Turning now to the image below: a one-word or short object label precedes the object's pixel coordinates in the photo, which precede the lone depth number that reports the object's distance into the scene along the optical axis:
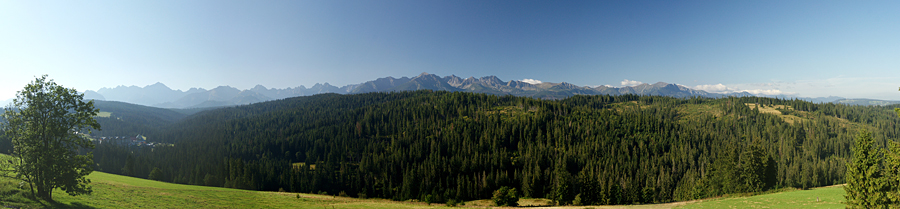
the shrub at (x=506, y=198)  87.19
